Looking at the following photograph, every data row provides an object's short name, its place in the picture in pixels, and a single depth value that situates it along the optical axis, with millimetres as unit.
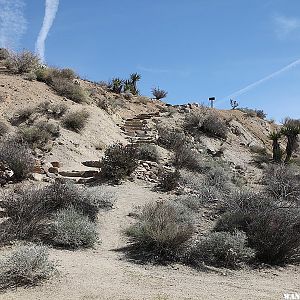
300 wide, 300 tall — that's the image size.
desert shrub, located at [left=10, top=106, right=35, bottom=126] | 15615
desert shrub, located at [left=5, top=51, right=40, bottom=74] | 20111
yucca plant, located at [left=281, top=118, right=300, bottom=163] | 18996
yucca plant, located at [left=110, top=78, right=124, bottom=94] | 28504
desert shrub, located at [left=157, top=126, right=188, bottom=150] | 17200
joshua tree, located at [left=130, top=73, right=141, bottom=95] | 29866
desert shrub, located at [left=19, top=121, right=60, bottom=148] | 14154
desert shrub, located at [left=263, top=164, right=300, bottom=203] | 10378
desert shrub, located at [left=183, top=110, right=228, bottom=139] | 21101
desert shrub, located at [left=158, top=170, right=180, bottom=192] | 11108
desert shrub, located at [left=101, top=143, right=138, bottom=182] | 11628
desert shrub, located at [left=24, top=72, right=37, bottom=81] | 19194
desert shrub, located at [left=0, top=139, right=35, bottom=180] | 10817
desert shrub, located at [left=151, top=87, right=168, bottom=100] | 31404
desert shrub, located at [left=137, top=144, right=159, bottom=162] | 14625
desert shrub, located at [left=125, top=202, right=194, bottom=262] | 6621
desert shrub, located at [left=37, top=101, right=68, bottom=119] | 16544
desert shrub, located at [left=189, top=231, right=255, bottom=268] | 6600
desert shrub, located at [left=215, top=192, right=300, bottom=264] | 7021
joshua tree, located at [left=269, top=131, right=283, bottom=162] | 19689
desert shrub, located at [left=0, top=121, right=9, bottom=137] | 14366
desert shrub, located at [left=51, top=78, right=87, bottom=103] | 19107
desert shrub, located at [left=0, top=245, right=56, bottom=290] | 4944
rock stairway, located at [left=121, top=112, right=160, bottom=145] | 17815
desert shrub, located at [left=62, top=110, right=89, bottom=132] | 16334
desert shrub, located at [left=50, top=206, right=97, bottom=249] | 6848
